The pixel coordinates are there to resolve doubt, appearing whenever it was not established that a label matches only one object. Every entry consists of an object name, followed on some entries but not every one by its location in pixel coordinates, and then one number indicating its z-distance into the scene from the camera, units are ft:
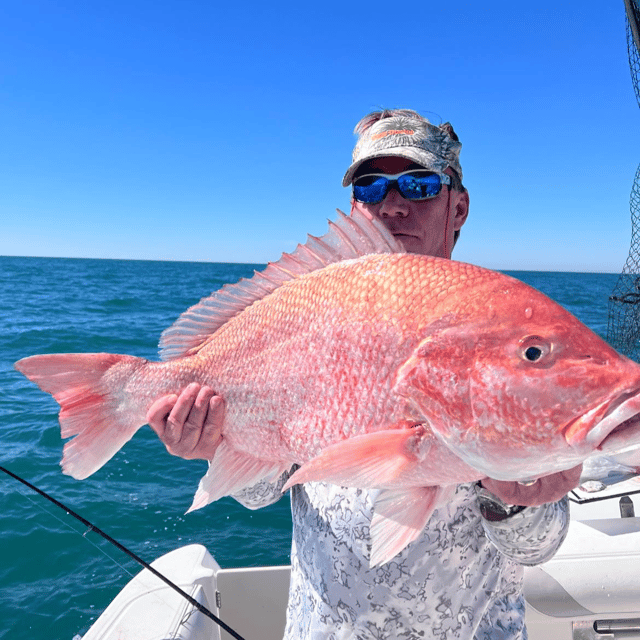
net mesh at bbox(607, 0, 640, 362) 15.56
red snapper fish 3.62
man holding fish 5.02
